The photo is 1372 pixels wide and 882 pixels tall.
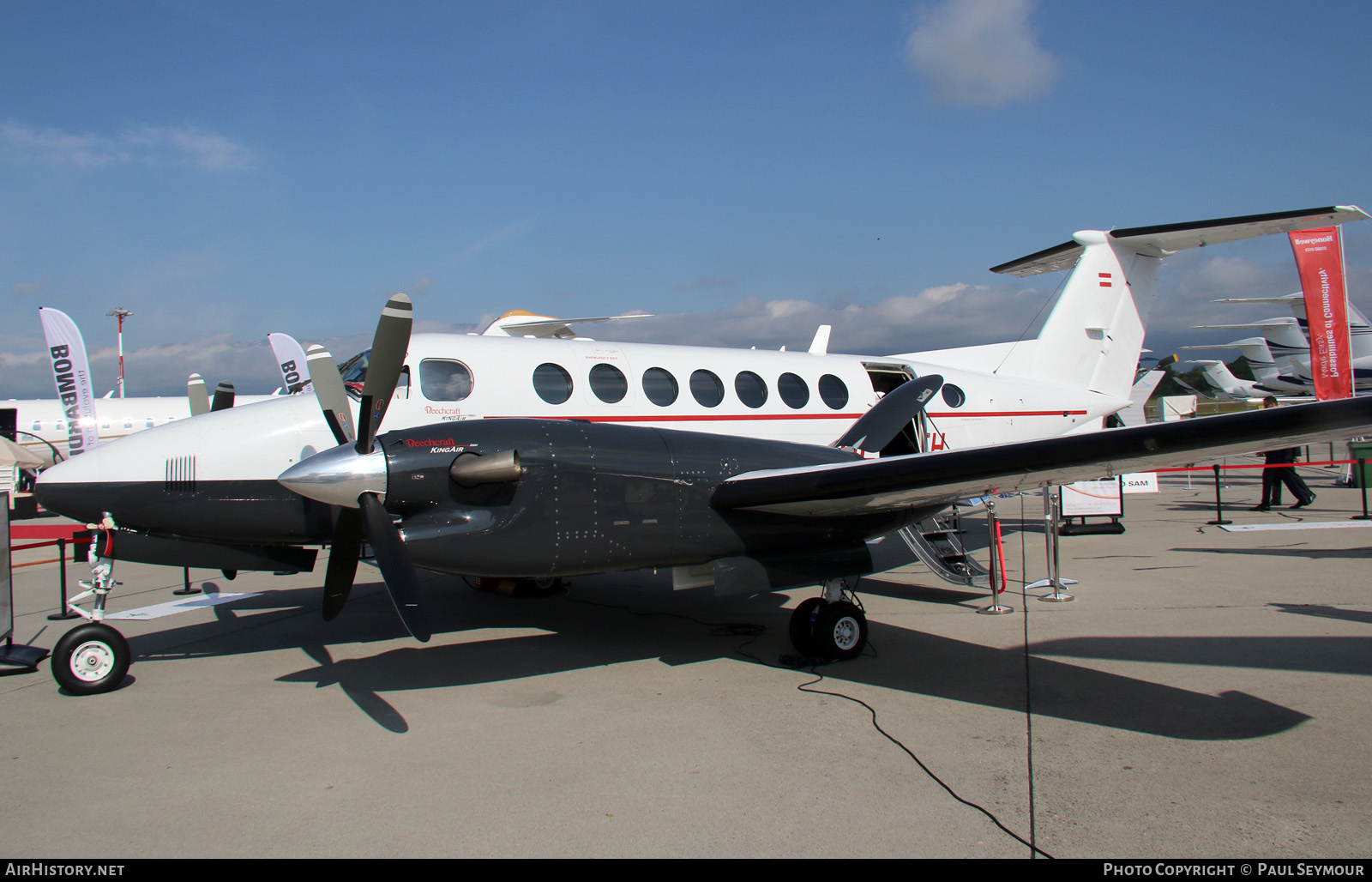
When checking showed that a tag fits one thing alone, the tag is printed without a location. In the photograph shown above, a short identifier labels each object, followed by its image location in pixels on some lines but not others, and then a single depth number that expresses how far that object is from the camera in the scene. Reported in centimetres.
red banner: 1437
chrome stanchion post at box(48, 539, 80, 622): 757
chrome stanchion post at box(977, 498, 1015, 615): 794
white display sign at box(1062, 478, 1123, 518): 1237
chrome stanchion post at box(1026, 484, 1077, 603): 847
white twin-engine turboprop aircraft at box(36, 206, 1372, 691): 506
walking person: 1578
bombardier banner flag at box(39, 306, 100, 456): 1481
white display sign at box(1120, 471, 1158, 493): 1337
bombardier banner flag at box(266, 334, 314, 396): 1217
